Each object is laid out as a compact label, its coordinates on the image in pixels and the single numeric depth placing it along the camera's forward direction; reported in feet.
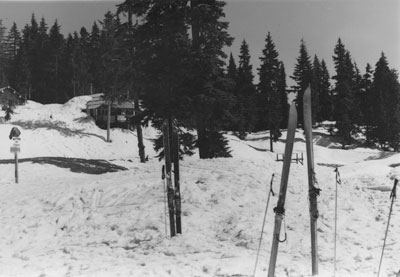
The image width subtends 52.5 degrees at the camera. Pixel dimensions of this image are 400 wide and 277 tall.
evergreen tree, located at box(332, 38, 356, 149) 162.20
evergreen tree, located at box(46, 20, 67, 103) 233.35
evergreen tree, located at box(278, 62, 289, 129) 195.11
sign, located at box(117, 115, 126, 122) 145.04
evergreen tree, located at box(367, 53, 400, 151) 149.69
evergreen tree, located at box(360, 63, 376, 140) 162.24
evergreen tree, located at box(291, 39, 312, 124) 151.23
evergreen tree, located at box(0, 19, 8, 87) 191.98
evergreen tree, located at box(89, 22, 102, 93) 212.64
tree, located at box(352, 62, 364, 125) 170.40
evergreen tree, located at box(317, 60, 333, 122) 190.80
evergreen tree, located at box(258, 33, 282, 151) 142.31
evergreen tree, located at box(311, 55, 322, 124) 157.38
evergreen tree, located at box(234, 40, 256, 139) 173.88
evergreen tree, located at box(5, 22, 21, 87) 264.27
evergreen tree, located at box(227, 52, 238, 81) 207.62
